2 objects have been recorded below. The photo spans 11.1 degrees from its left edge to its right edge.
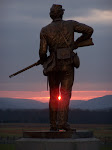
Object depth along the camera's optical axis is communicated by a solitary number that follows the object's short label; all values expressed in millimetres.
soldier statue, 15398
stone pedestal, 14594
